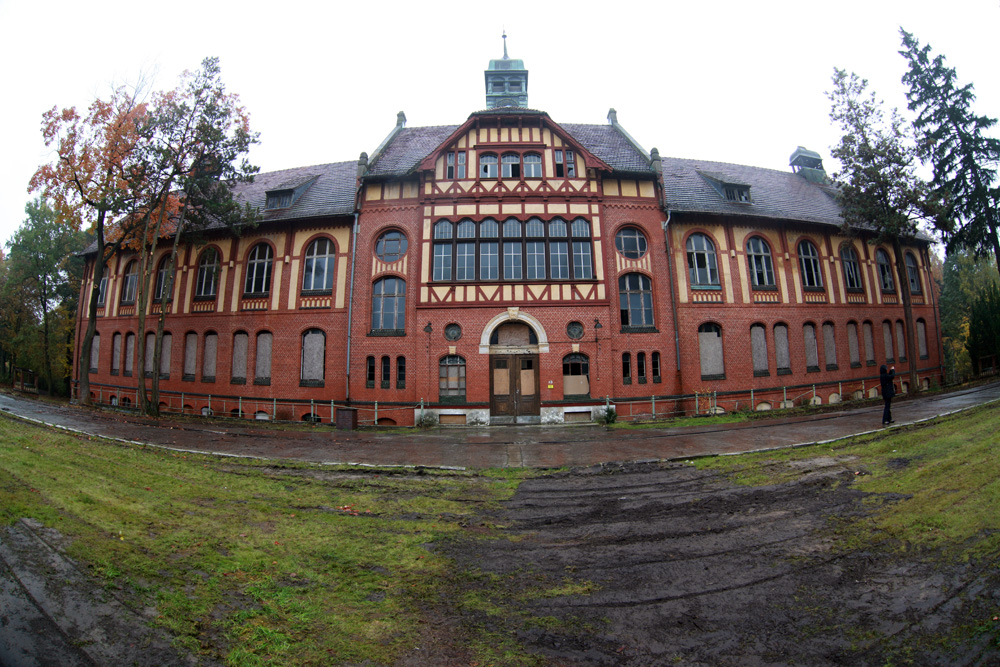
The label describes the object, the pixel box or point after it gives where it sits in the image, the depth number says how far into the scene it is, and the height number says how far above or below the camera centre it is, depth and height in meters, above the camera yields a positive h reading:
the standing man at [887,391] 12.24 -0.41
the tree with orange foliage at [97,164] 18.67 +9.54
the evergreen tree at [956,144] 20.58 +10.65
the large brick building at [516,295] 19.55 +4.16
